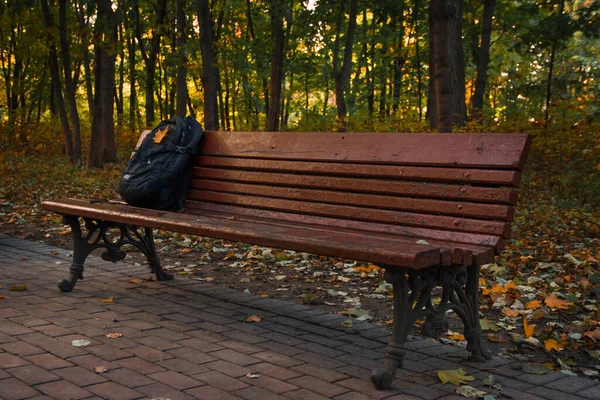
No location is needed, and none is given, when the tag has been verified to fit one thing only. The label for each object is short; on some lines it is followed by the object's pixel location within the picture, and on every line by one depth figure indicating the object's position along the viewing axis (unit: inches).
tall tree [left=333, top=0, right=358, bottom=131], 655.1
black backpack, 208.7
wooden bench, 135.0
